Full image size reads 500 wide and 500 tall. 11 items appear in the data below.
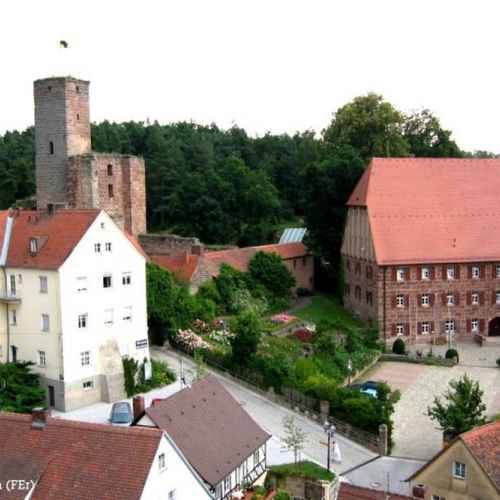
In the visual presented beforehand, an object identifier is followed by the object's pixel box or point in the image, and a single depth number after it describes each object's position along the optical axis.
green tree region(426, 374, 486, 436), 29.91
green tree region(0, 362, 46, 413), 31.31
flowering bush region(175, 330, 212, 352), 40.03
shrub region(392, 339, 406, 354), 47.19
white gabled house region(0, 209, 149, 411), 33.03
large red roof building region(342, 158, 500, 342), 49.06
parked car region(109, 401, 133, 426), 30.75
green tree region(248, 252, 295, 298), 51.22
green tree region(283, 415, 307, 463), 28.86
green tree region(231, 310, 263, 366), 37.44
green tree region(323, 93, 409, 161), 64.94
